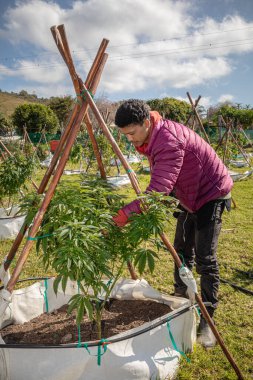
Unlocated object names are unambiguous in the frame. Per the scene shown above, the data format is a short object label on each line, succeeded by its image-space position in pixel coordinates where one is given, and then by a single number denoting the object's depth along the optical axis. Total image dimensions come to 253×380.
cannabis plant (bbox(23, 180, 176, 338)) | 1.75
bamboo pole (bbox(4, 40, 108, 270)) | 2.36
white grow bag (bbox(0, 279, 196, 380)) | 1.94
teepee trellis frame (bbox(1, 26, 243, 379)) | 2.06
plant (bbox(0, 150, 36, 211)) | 5.06
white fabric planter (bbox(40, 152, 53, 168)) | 15.25
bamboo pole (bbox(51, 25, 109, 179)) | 2.20
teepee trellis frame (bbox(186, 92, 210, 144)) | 7.82
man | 2.17
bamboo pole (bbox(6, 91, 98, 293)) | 2.04
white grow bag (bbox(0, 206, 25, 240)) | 5.15
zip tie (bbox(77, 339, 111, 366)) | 1.94
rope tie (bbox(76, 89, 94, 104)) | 2.35
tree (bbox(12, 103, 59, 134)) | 26.05
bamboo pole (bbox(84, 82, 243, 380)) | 2.22
